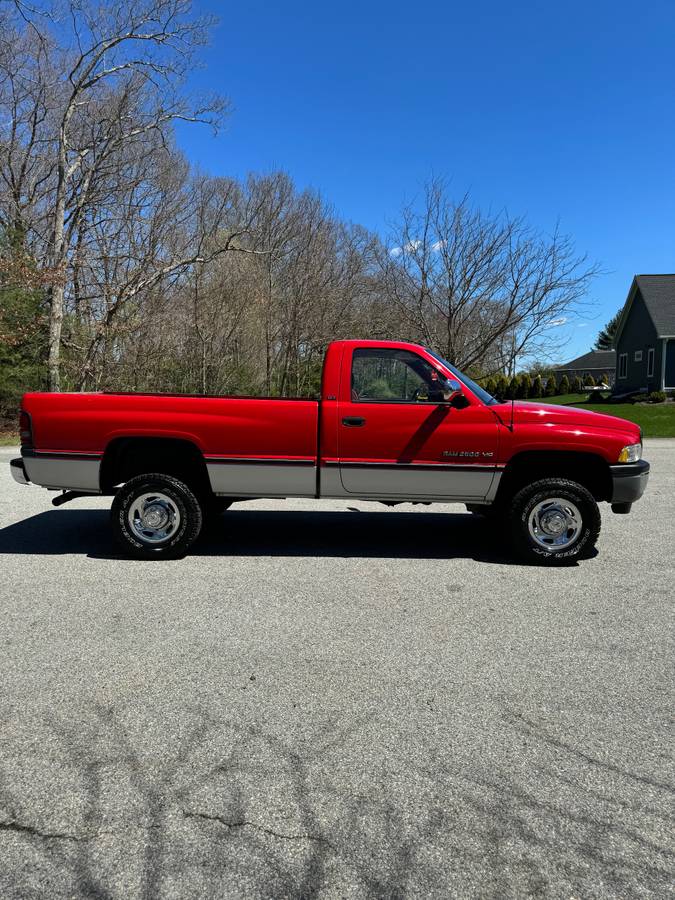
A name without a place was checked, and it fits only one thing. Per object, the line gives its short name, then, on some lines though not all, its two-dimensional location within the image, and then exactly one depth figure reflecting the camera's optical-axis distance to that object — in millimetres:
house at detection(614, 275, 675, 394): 31250
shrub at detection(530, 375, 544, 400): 45344
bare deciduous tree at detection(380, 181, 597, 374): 17328
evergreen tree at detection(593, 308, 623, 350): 79312
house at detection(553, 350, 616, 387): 70625
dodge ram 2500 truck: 5293
